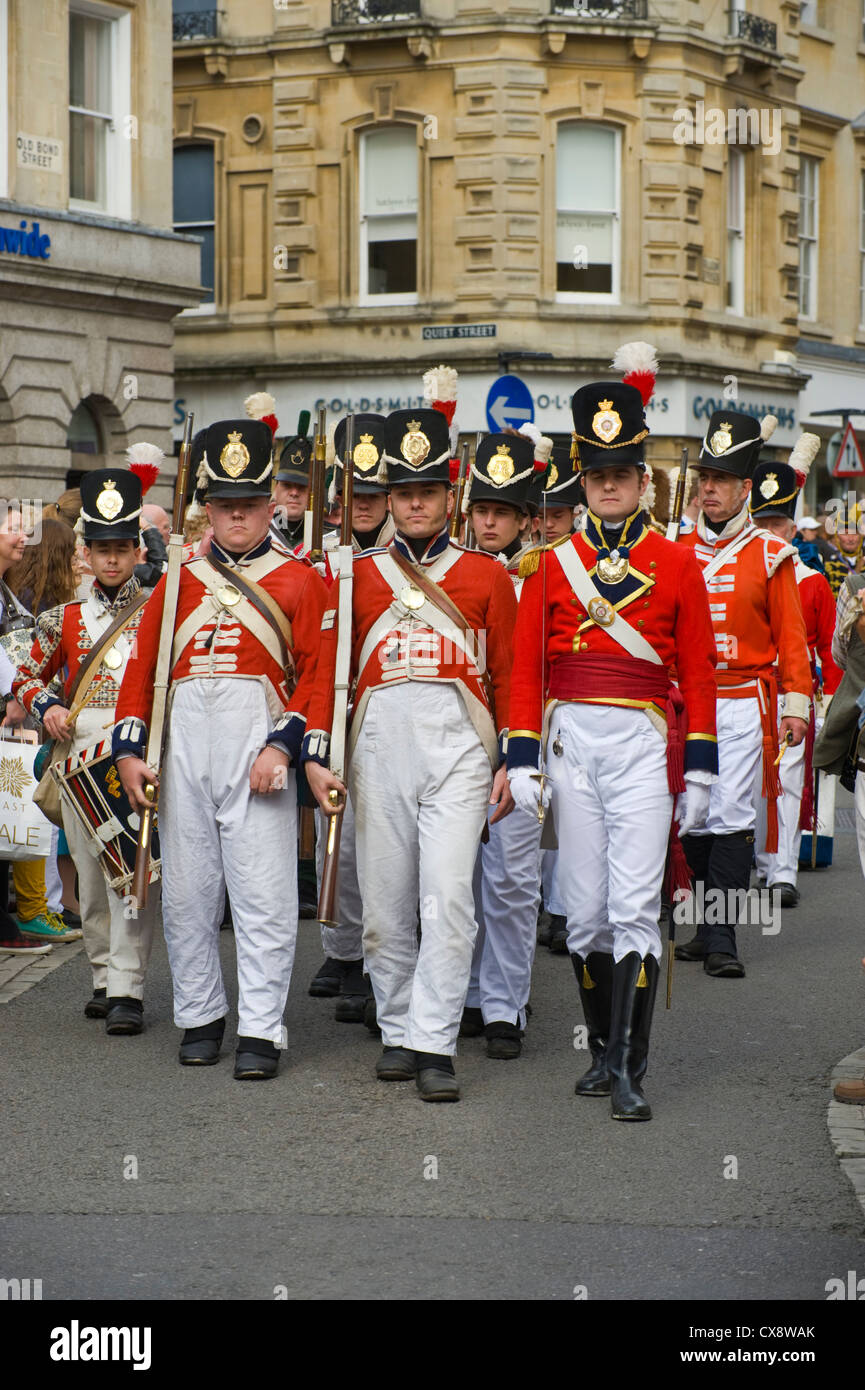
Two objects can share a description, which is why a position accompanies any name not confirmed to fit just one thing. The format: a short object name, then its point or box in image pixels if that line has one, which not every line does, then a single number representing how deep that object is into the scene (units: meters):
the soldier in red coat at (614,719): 6.85
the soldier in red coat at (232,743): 7.40
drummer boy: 8.15
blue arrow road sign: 17.30
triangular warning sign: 22.64
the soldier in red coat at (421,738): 7.17
